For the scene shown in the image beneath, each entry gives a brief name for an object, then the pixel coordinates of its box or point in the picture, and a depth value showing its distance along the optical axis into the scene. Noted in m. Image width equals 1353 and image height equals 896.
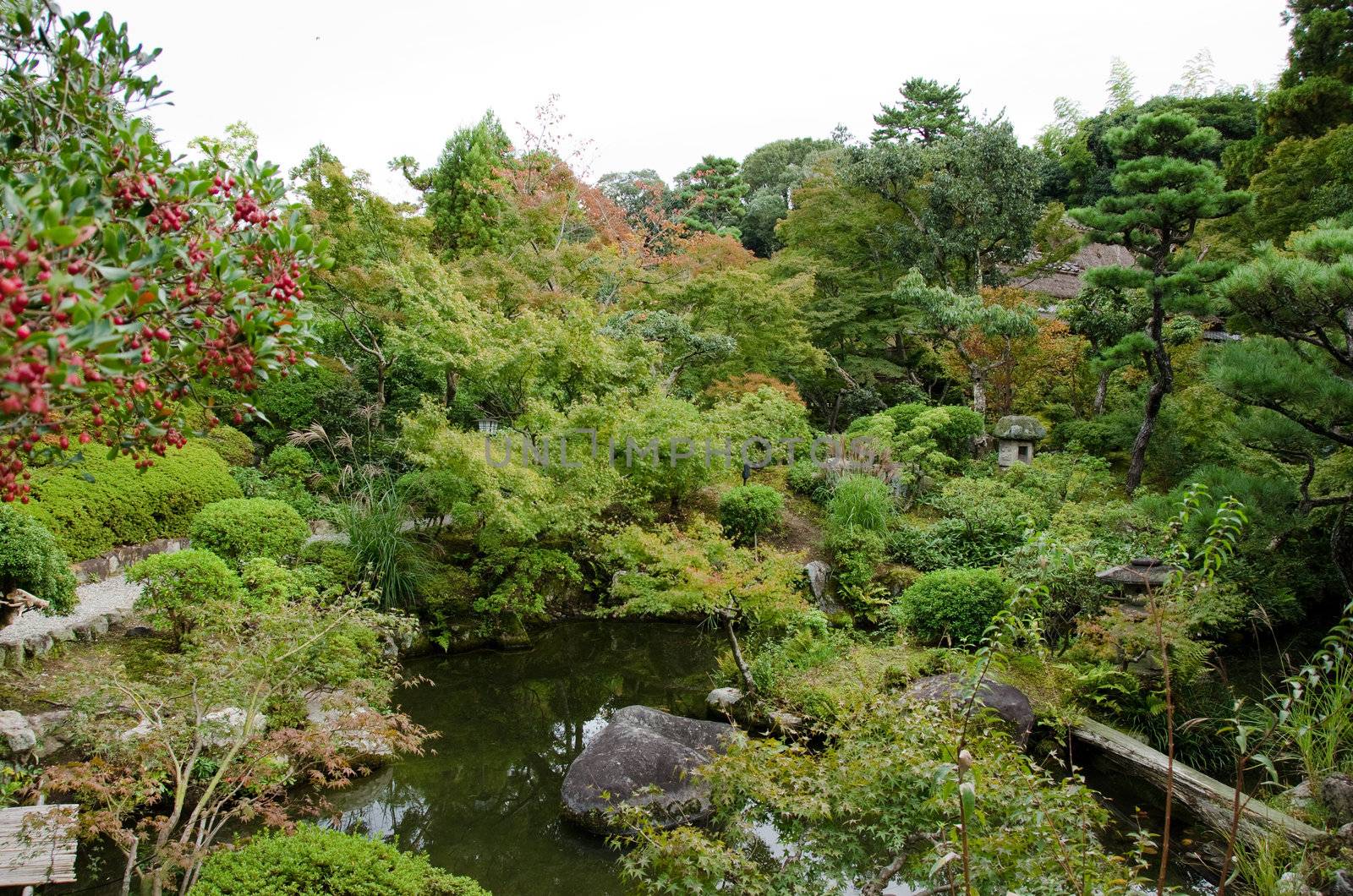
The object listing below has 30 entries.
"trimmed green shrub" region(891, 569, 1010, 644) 6.88
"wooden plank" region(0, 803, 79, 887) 3.28
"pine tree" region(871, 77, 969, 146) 17.38
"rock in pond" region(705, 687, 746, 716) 6.30
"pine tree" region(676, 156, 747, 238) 22.39
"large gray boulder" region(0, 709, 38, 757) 4.55
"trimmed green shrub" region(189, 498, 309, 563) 6.71
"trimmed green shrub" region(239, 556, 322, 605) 5.64
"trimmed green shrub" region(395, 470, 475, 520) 7.76
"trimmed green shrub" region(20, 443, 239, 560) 6.73
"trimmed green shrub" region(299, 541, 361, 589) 7.18
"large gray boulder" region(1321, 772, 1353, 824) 3.97
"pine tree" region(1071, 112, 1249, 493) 7.49
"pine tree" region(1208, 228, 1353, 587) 5.40
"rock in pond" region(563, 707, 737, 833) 4.98
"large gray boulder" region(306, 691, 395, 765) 4.25
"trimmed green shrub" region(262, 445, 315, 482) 9.41
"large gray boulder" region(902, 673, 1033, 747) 5.43
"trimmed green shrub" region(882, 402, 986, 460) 11.55
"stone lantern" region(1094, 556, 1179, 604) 6.77
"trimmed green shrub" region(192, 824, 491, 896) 3.33
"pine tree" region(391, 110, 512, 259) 12.59
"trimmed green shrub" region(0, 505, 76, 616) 5.21
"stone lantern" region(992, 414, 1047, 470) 10.98
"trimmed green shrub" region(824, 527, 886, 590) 8.61
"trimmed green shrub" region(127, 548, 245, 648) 5.66
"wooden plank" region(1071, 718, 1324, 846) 4.16
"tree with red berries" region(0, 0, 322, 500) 1.42
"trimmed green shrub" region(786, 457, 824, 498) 10.80
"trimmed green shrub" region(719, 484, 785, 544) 9.38
